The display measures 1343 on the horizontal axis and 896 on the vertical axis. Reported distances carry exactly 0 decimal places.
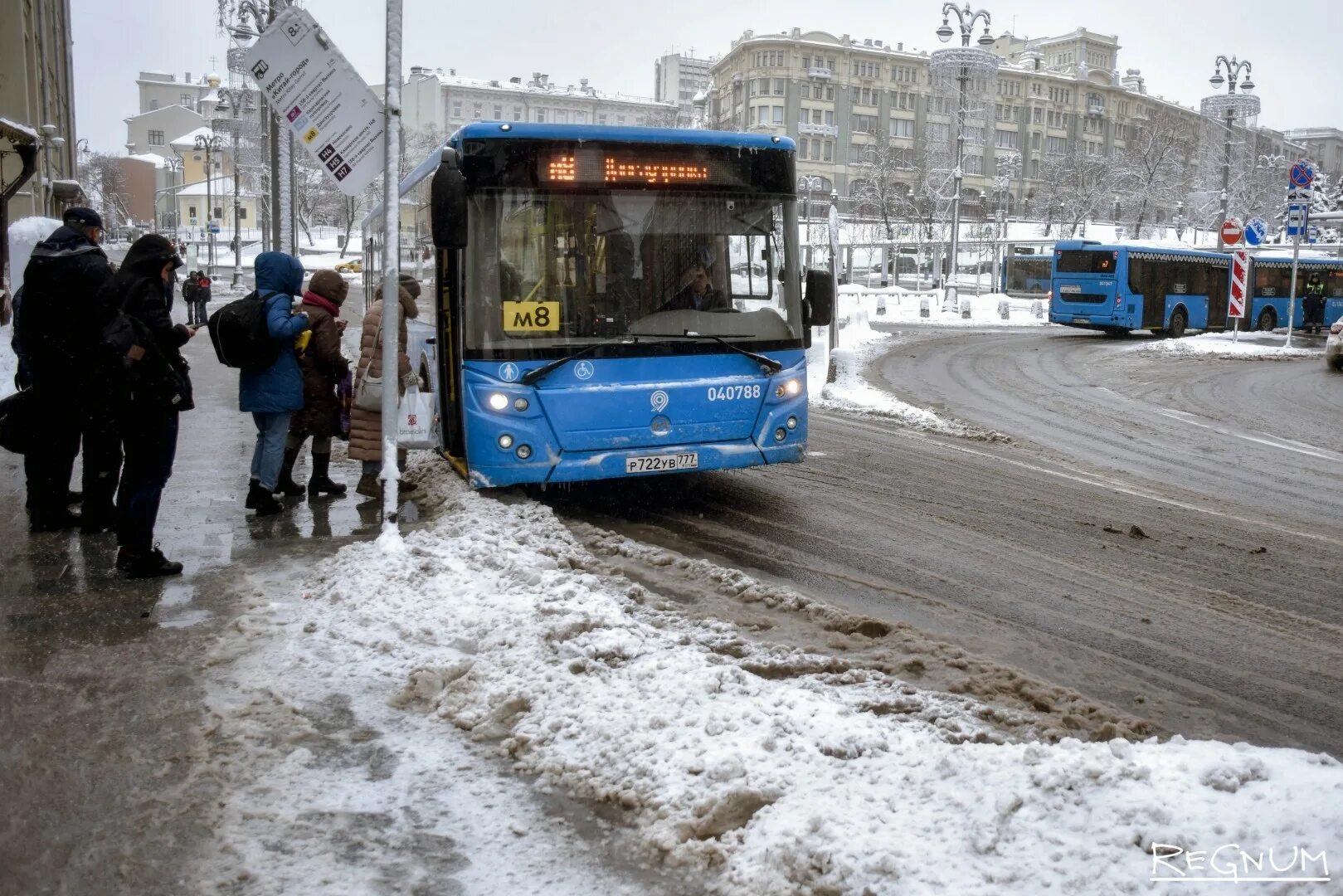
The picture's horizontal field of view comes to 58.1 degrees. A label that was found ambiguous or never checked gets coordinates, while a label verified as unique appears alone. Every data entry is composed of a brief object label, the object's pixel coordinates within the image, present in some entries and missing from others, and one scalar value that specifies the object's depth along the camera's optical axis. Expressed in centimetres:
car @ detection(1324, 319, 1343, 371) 2562
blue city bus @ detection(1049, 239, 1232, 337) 3628
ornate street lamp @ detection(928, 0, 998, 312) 4525
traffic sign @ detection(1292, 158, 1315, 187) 2869
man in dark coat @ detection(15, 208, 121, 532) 794
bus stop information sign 748
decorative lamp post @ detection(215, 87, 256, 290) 4681
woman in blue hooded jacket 845
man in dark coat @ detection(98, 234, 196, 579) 688
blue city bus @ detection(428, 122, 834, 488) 864
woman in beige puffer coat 941
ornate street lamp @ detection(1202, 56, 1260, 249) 4869
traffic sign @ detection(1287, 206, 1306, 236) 3020
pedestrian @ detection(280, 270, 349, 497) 953
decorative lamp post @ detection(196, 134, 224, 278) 6198
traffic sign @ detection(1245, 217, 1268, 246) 3269
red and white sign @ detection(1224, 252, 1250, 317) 2939
